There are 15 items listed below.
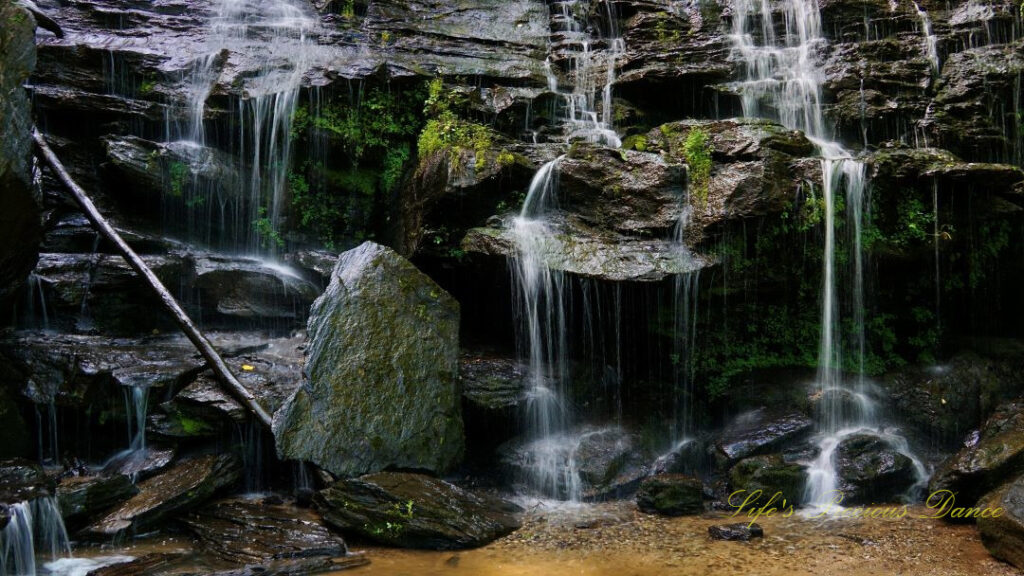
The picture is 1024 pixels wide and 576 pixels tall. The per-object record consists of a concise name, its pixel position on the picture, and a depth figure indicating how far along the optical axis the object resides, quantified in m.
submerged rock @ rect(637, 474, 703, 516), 6.35
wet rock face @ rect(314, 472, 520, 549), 5.44
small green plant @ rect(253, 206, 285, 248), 9.73
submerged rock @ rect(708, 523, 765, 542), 5.51
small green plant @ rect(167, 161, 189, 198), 9.05
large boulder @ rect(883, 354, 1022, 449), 7.79
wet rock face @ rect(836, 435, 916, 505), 6.63
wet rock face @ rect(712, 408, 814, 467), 7.35
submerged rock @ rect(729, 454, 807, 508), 6.54
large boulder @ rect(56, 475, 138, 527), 5.38
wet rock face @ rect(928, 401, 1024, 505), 6.07
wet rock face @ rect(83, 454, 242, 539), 5.43
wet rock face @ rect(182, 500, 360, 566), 5.15
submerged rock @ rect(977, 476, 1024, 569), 4.89
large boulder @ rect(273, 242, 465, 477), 6.21
